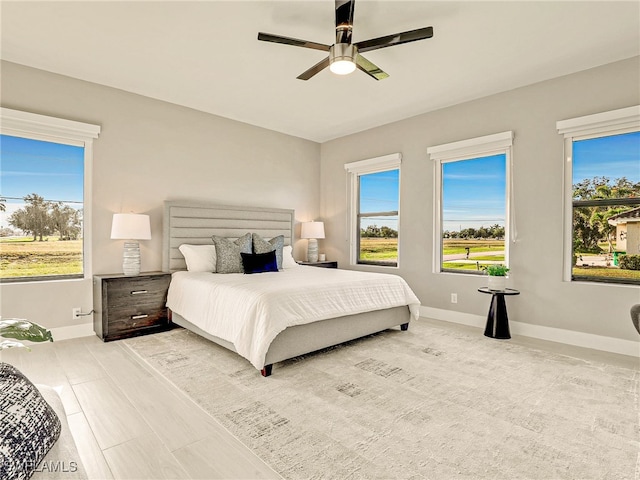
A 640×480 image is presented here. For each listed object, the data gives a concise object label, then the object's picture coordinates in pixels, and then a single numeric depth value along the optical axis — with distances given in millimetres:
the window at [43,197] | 3480
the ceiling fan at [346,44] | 2406
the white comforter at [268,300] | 2717
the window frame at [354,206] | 5612
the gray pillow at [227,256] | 4152
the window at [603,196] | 3346
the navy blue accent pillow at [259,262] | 4164
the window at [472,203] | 4176
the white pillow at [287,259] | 4867
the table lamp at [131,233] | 3756
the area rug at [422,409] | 1734
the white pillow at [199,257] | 4172
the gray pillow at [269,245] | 4574
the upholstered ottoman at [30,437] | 744
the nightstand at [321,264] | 5566
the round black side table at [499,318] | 3721
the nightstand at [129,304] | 3582
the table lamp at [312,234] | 5707
